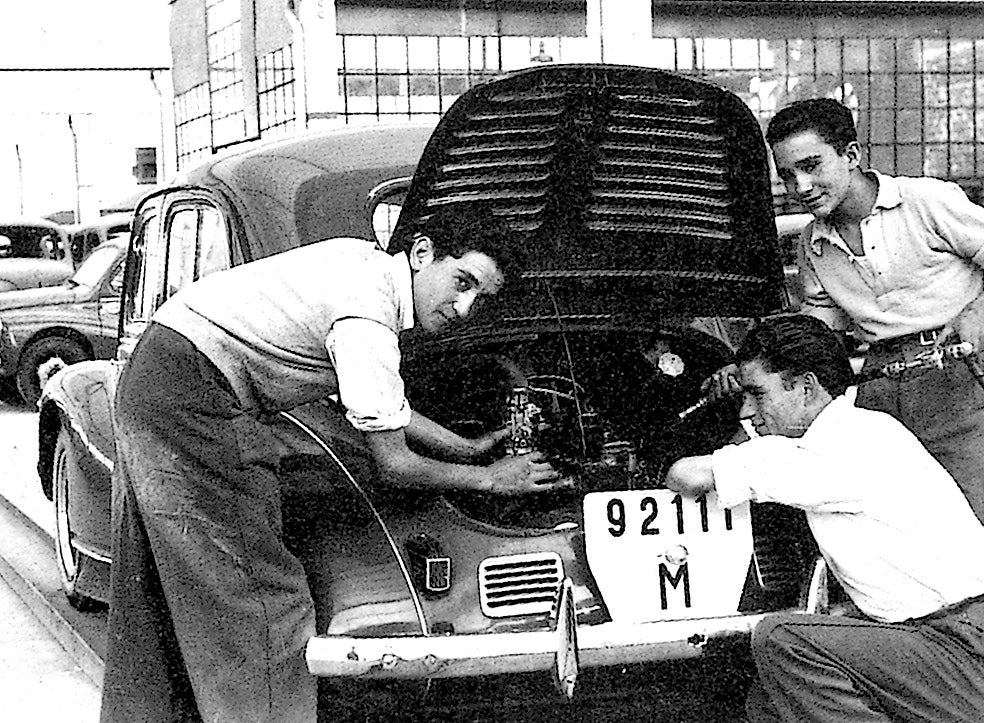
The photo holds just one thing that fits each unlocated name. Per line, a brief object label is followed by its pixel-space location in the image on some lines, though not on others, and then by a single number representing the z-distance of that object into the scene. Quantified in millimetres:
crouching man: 3357
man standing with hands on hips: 4371
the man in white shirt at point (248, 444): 3588
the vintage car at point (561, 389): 3637
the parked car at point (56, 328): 13523
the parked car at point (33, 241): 20844
